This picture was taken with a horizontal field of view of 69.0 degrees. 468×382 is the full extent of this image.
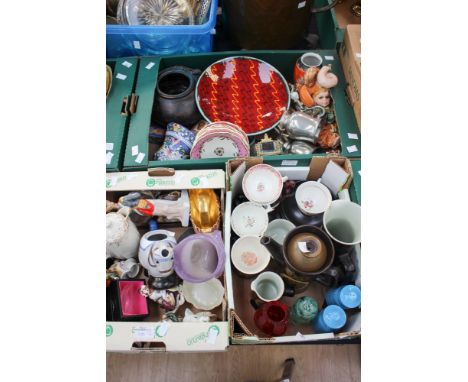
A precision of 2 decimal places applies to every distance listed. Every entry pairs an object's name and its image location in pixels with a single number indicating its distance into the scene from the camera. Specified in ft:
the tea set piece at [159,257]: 3.86
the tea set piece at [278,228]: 4.25
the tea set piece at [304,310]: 3.89
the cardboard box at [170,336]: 3.53
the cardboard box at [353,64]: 4.79
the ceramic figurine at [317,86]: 5.08
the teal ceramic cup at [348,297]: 3.64
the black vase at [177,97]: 5.12
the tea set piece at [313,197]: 4.27
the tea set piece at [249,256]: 4.04
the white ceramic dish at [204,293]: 4.13
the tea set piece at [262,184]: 4.23
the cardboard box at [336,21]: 5.65
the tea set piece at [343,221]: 3.86
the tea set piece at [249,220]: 4.26
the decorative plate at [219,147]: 4.59
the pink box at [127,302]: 3.96
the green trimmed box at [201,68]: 4.55
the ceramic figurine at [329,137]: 4.89
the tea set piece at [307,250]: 3.26
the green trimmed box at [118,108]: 4.64
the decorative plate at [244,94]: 5.27
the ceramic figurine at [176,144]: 4.87
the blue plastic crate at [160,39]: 5.36
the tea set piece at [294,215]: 4.17
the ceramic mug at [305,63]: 5.29
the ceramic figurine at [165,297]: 3.99
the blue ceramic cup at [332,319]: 3.63
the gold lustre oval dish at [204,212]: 4.28
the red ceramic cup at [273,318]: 3.67
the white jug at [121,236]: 3.67
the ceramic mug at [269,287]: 3.93
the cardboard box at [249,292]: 3.50
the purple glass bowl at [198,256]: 3.67
